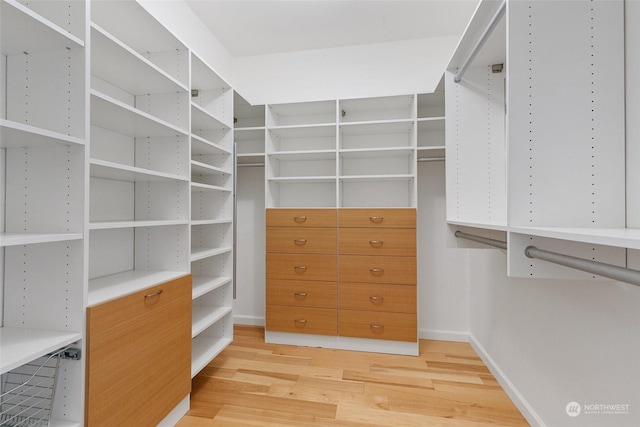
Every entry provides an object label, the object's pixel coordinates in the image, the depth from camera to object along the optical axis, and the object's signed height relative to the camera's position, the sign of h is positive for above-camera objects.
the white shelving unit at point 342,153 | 2.61 +0.57
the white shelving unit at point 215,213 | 2.23 +0.02
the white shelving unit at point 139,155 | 1.44 +0.35
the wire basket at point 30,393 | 1.08 -0.68
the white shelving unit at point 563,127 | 0.97 +0.30
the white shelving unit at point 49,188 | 1.07 +0.10
